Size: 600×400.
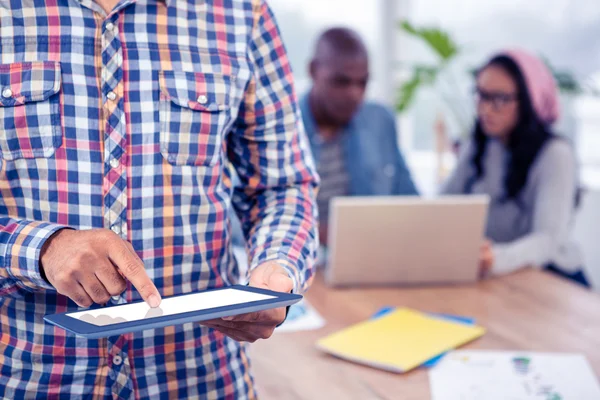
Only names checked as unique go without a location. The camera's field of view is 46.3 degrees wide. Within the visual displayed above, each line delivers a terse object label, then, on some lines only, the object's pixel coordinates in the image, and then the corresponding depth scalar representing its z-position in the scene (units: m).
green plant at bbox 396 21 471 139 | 3.77
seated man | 2.78
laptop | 1.98
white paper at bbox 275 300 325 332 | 1.78
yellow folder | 1.55
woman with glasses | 2.58
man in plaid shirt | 0.95
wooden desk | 1.46
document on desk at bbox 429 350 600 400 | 1.39
